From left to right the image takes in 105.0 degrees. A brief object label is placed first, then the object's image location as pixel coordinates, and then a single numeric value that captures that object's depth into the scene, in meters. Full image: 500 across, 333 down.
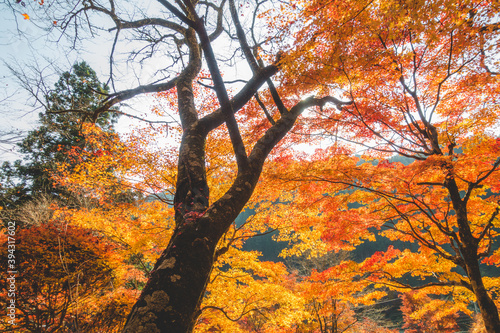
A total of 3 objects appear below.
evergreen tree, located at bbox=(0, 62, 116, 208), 12.13
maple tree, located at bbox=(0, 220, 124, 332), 4.16
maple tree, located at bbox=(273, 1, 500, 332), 3.08
